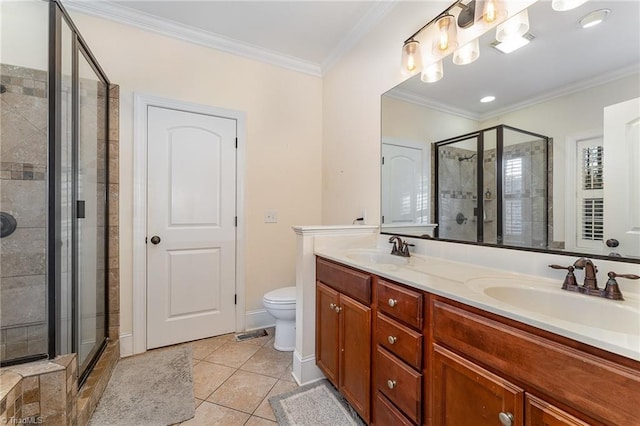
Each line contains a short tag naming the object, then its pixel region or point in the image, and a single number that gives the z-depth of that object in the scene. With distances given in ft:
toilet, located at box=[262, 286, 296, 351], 6.93
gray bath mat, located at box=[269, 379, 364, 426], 4.74
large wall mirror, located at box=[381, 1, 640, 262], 3.15
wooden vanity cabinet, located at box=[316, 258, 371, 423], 4.33
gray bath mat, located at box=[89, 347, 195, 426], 4.86
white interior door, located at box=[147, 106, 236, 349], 7.33
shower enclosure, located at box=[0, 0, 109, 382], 4.67
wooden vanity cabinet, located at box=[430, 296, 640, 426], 1.87
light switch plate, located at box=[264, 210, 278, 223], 8.69
